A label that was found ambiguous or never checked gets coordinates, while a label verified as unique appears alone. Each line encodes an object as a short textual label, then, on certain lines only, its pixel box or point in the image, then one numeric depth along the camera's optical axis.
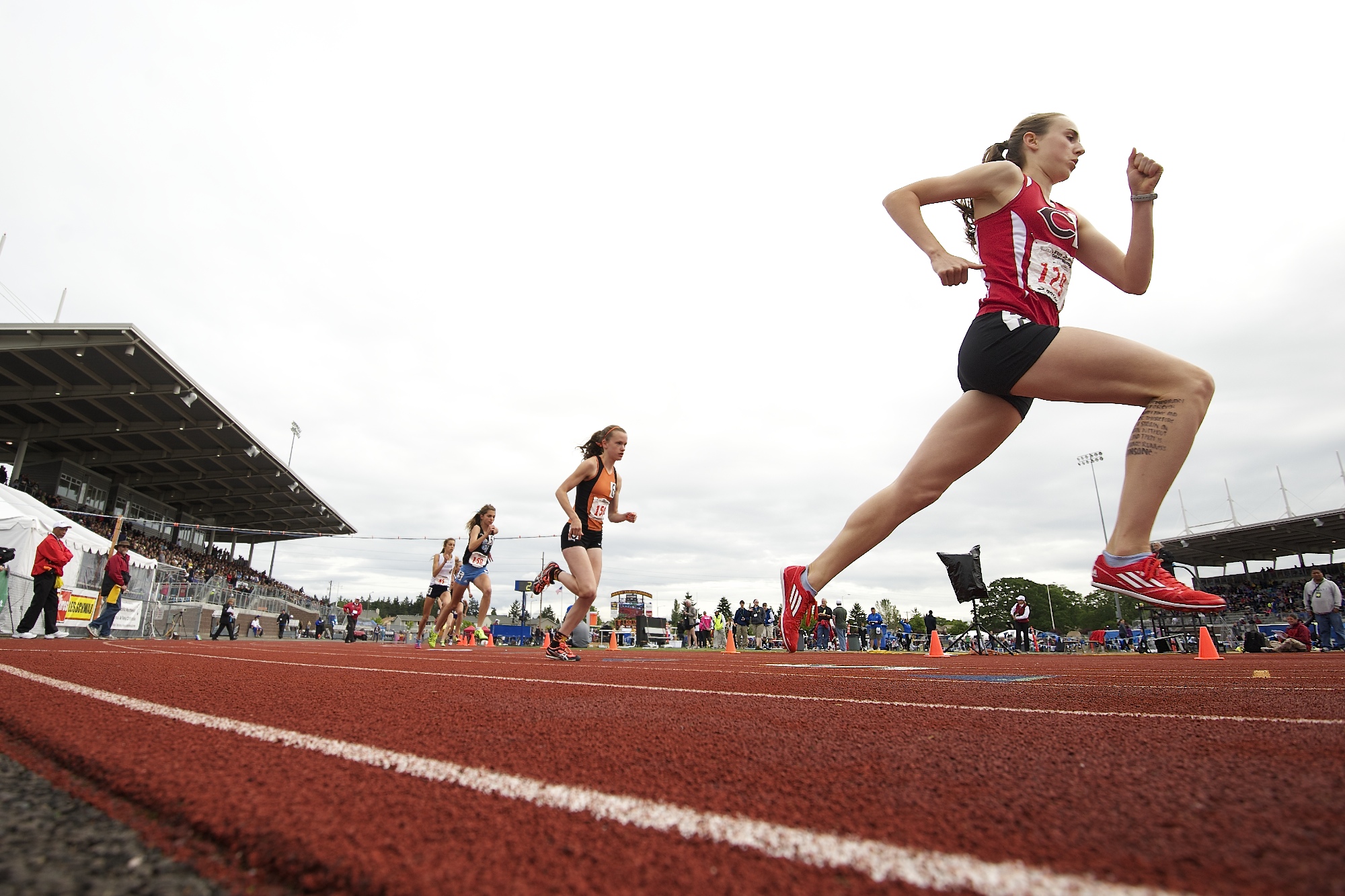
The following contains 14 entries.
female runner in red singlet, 2.42
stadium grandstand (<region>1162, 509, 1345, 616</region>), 37.72
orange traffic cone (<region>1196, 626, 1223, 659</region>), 10.46
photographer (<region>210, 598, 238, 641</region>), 20.88
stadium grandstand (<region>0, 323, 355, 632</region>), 21.30
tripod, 15.23
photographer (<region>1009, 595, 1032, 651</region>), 17.89
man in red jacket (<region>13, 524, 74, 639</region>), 10.27
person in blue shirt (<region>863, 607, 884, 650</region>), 22.45
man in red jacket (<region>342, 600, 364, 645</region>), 26.26
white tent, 14.25
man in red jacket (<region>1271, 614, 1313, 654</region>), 12.69
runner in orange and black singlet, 6.24
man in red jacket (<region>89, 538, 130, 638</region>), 12.49
